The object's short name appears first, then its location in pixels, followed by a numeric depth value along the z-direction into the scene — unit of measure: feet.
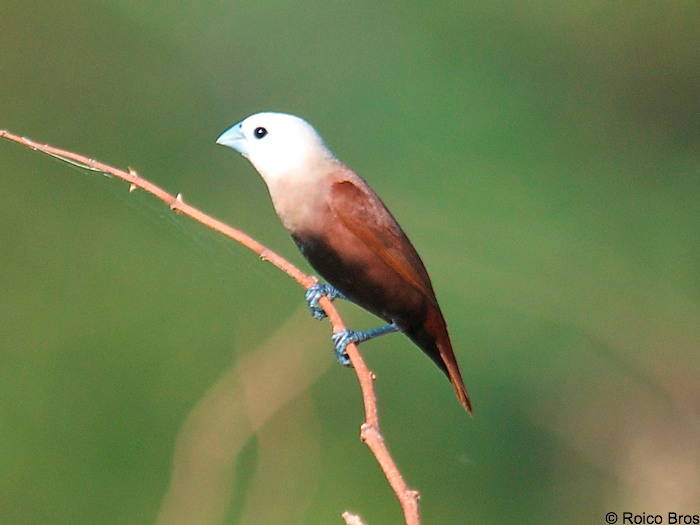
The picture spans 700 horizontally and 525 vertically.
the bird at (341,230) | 11.74
